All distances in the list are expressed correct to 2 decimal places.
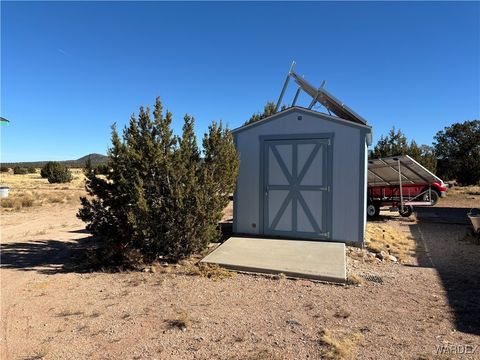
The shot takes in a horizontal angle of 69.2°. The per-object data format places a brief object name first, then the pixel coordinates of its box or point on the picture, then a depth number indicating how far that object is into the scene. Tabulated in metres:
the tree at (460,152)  31.20
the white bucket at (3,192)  20.00
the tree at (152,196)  6.33
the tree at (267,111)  17.14
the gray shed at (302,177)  8.03
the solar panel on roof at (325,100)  9.71
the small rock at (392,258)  7.30
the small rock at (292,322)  4.10
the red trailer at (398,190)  13.41
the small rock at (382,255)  7.39
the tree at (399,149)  21.81
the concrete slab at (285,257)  5.89
